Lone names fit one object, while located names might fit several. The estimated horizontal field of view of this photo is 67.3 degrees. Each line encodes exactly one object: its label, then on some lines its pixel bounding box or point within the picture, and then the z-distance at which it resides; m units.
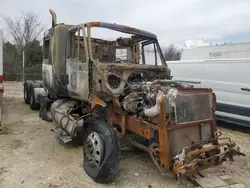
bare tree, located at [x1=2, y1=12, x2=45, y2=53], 19.67
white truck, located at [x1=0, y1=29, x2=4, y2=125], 4.91
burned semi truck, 2.57
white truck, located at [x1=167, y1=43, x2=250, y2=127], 4.81
